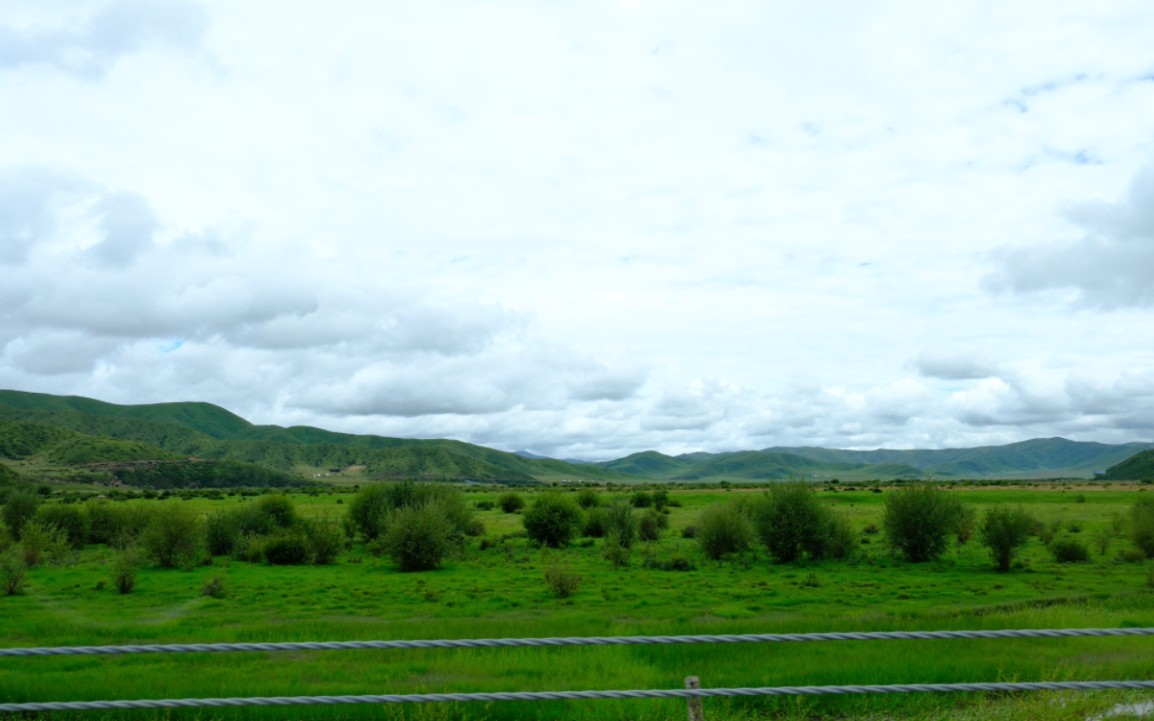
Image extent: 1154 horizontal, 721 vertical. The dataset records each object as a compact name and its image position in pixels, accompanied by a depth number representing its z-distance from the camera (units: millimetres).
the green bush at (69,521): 45781
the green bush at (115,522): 45281
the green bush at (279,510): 48438
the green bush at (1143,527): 37219
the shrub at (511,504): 73688
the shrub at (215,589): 28016
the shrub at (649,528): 49719
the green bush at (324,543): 39562
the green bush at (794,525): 38344
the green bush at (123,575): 29172
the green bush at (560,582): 28130
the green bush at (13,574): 28172
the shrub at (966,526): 42312
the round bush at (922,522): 37906
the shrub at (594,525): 50906
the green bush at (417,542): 36812
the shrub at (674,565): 35812
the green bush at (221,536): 42188
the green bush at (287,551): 39125
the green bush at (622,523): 44938
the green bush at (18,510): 48659
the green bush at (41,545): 36906
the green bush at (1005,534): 34938
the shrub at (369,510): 49750
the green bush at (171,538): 36812
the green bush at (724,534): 40062
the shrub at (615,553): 37438
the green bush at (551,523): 47625
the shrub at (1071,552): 37031
